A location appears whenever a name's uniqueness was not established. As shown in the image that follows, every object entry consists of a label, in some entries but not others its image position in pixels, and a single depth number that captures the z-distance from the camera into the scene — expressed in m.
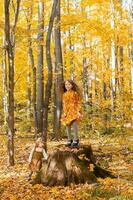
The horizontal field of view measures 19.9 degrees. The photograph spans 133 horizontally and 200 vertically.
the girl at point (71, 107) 8.80
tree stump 8.32
